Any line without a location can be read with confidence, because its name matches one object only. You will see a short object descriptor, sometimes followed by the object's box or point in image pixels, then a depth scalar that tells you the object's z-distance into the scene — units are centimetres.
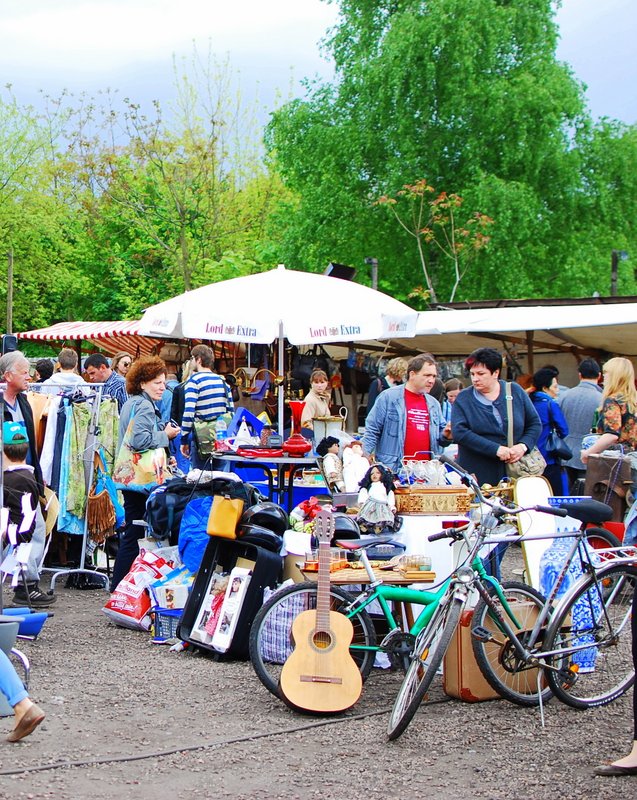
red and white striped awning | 2138
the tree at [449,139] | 2783
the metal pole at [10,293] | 3647
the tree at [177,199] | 2711
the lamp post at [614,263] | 2484
